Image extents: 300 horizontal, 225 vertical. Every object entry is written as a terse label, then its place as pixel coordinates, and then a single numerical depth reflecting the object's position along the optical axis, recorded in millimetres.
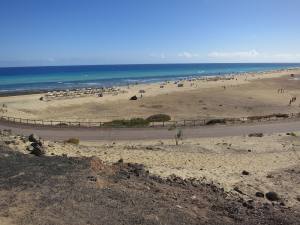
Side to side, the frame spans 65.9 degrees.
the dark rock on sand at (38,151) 9792
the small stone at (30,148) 10410
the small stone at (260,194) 8366
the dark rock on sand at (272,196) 8219
